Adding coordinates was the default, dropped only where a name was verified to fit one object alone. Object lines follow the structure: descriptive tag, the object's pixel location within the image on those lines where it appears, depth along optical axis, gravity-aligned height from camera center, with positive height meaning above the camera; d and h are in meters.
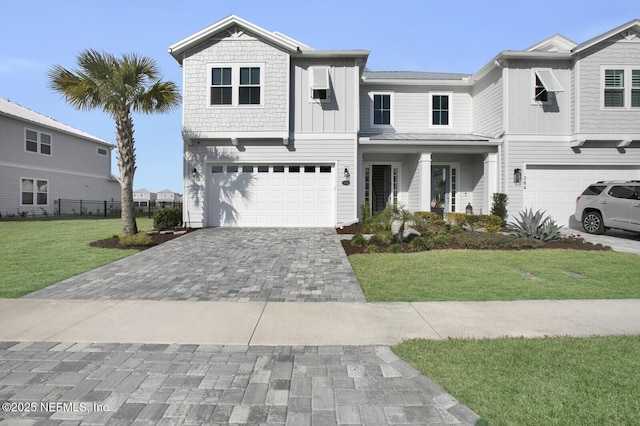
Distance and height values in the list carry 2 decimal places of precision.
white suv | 10.89 -0.03
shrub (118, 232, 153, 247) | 9.83 -1.05
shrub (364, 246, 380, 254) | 9.03 -1.17
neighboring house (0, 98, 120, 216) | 20.80 +2.82
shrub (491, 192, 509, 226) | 13.71 -0.07
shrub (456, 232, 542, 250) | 9.61 -1.05
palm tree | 10.80 +3.59
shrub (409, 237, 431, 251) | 9.35 -1.09
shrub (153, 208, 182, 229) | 12.85 -0.55
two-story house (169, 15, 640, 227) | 13.38 +2.96
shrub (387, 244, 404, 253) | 9.02 -1.15
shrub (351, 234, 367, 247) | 9.65 -1.02
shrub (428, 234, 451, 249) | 9.74 -1.04
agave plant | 10.34 -0.73
